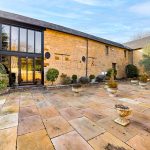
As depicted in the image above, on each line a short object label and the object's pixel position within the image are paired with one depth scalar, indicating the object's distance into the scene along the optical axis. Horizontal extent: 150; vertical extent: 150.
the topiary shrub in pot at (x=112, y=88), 7.39
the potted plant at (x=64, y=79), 11.23
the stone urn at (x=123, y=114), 3.66
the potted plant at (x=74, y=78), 11.88
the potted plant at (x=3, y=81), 7.44
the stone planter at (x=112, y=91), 7.38
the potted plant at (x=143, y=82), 10.36
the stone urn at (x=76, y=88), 7.55
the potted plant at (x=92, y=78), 13.35
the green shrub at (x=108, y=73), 14.62
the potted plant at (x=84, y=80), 12.05
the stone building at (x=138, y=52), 18.08
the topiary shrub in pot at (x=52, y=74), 10.10
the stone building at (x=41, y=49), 8.99
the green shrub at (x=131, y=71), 17.03
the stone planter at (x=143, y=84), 10.34
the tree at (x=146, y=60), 14.83
